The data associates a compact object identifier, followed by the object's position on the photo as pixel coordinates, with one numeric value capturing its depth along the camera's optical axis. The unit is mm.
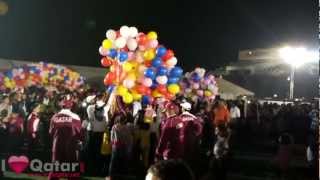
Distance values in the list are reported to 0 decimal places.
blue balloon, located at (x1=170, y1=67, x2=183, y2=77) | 10505
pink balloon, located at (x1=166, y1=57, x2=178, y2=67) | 10389
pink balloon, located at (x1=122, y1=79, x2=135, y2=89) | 9325
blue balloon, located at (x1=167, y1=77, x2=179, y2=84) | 10400
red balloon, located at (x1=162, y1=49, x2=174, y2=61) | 10382
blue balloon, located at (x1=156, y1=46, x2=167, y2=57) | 10291
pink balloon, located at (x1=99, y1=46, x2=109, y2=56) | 9719
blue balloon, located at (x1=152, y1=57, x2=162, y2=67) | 10096
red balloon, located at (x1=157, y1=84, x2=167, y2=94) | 10083
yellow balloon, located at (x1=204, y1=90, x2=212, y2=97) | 13617
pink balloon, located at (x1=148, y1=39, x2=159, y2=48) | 10088
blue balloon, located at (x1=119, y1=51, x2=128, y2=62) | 9518
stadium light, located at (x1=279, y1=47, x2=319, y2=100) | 28311
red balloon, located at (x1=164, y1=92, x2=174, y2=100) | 10020
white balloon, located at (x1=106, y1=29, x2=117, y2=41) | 9757
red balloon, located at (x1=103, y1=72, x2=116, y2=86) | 9506
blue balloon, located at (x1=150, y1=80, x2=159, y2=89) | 9949
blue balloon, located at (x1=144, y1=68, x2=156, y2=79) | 9763
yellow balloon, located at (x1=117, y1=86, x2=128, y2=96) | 9165
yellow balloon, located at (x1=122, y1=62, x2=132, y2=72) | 9471
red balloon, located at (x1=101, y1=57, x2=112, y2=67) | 9845
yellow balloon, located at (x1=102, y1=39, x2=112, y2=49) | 9690
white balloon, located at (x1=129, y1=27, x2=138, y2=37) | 9827
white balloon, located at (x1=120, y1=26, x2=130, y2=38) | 9752
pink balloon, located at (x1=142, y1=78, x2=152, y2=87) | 9687
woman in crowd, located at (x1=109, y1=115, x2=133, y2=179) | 7649
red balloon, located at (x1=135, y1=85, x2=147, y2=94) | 9600
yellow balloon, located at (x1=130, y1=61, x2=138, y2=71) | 9646
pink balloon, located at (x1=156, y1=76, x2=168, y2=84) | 10003
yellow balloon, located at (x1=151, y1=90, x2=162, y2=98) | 10026
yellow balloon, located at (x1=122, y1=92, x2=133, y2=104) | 9136
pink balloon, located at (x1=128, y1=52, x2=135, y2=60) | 9609
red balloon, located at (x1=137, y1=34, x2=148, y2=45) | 9921
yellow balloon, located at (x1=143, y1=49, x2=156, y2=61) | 9927
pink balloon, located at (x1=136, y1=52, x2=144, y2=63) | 9763
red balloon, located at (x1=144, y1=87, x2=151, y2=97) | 9851
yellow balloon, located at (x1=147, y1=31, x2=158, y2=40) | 10229
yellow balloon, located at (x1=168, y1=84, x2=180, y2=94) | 10318
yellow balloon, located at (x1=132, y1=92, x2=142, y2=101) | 9518
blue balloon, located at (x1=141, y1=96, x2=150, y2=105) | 9822
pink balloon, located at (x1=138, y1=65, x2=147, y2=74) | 9740
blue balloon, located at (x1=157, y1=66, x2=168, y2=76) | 10078
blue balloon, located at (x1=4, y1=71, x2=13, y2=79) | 15451
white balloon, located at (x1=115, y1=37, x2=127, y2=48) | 9582
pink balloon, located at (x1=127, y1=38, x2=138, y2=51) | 9664
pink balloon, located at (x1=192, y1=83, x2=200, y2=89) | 13229
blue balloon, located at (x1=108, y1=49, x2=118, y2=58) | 9629
